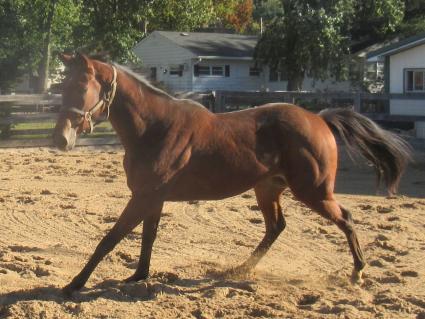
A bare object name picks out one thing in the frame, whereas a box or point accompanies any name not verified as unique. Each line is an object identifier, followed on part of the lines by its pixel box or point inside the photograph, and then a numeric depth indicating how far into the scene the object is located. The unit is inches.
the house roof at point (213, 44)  1520.7
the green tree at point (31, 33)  1453.0
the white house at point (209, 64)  1517.0
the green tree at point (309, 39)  1141.7
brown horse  216.8
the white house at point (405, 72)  869.8
